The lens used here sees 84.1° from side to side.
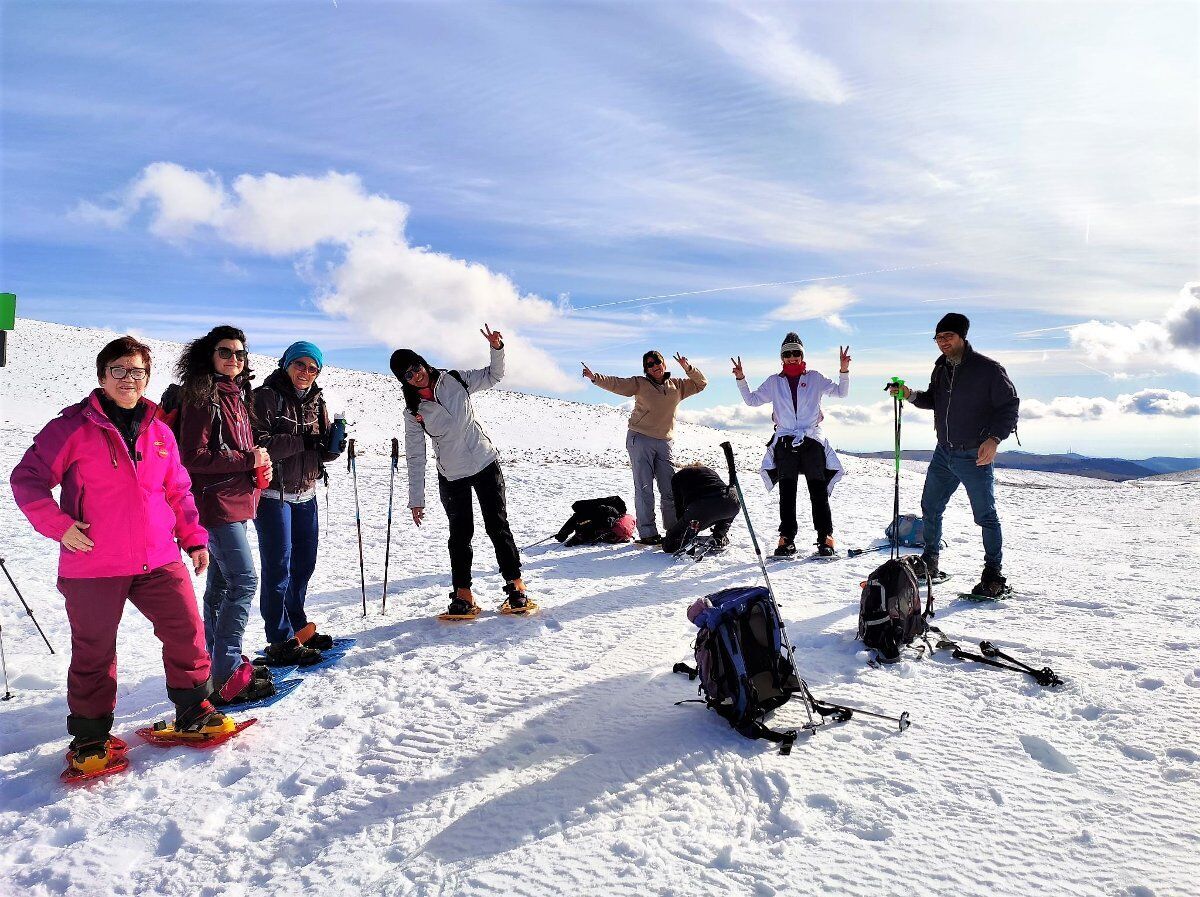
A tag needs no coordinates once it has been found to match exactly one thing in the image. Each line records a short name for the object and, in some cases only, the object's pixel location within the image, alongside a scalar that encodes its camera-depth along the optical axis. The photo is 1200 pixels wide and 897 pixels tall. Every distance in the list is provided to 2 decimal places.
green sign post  4.77
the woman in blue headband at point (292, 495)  5.12
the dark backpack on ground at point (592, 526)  9.92
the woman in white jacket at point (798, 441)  8.58
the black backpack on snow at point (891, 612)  5.08
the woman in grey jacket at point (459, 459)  6.35
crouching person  8.81
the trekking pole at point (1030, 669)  4.53
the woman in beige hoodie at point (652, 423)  9.27
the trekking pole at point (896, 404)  6.57
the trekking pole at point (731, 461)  4.22
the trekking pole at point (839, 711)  4.11
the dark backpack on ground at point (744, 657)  4.02
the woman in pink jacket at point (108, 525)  3.63
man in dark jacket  6.58
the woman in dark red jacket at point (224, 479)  4.45
